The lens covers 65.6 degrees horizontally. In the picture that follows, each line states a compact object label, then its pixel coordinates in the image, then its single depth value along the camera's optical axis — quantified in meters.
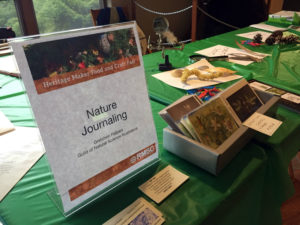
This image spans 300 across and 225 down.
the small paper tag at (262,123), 0.61
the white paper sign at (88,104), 0.41
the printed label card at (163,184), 0.50
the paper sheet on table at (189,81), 1.01
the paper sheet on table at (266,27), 1.99
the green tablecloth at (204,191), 0.47
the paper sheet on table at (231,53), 1.31
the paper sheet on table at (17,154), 0.57
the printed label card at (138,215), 0.44
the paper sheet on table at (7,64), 1.26
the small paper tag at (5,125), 0.74
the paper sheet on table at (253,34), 1.79
